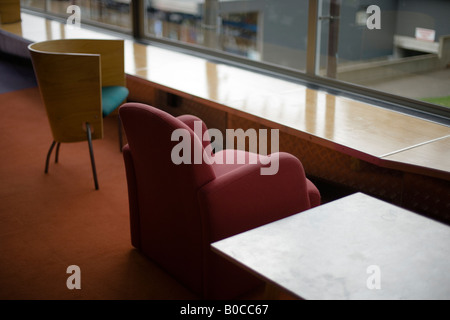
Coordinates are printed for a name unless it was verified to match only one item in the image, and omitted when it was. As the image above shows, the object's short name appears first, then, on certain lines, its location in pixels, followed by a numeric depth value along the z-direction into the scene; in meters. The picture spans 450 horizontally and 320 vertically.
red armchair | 2.29
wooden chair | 3.49
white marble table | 1.61
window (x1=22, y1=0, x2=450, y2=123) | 3.47
